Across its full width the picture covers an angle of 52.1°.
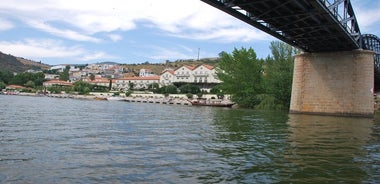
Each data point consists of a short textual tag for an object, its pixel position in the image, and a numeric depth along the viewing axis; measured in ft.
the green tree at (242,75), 201.36
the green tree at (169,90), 329.42
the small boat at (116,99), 309.42
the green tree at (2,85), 444.14
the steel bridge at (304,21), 82.48
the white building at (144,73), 645.10
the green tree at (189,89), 325.99
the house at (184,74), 414.94
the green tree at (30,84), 486.38
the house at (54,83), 501.15
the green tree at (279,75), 176.45
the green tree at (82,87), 396.35
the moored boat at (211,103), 212.64
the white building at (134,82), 458.25
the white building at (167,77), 427.33
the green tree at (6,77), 501.56
